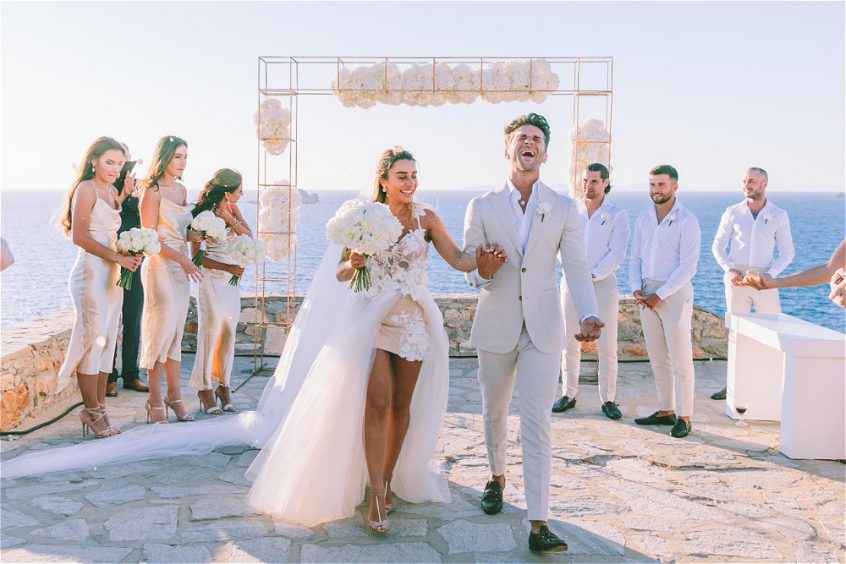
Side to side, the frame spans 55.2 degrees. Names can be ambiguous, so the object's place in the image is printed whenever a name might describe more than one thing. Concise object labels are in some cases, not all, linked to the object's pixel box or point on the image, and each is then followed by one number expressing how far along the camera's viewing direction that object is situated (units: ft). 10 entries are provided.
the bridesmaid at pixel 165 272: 20.44
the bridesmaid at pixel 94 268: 19.03
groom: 13.62
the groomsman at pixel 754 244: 24.32
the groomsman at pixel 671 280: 20.72
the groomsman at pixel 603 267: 22.70
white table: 18.74
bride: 14.39
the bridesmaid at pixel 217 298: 21.93
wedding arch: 27.20
